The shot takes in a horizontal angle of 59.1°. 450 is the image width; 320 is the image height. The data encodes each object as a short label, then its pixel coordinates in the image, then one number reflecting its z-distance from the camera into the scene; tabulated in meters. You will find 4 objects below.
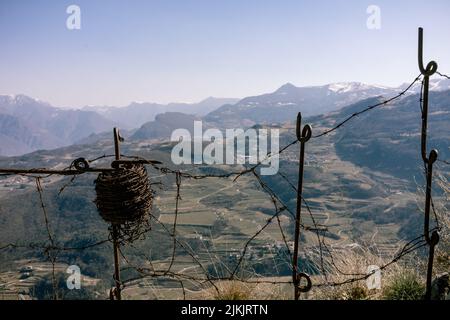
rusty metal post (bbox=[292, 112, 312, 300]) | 2.78
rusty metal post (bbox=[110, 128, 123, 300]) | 3.05
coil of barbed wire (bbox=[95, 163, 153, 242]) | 3.08
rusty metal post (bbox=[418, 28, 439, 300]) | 2.67
